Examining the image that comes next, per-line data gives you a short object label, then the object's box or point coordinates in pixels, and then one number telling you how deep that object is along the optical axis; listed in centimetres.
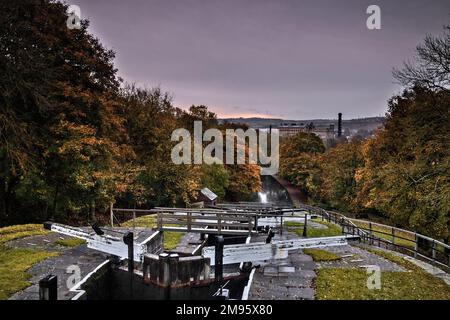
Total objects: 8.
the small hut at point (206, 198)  3031
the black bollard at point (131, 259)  1097
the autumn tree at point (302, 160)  5202
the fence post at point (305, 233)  1568
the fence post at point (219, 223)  1282
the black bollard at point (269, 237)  1071
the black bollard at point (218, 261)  1009
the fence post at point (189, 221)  1323
